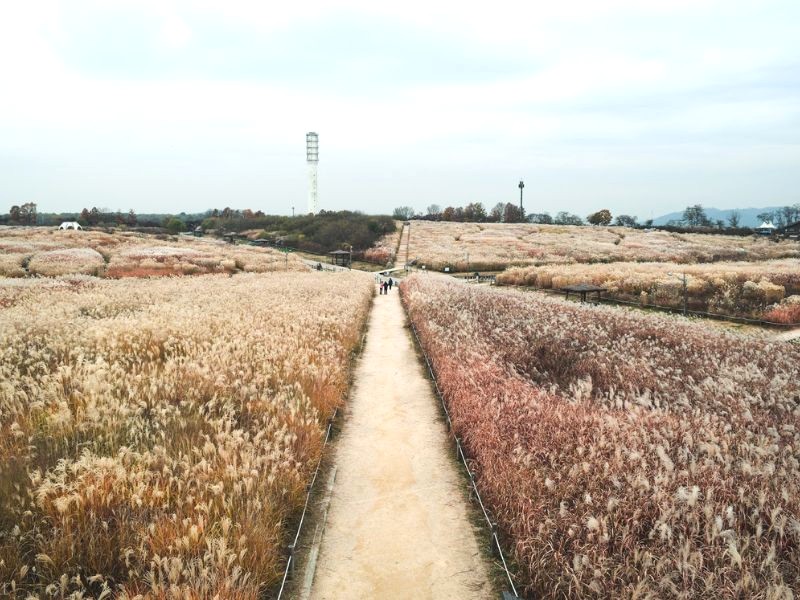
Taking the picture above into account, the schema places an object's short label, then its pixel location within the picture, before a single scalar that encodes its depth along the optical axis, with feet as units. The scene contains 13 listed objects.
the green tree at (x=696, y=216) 491.31
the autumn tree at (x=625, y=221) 519.44
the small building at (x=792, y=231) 326.85
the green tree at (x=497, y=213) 529.45
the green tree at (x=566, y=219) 544.62
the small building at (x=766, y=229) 377.91
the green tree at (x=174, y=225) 449.48
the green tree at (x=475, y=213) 523.70
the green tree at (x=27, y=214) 445.37
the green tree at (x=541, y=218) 531.91
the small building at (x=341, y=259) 244.42
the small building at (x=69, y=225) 317.67
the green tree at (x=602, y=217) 526.16
